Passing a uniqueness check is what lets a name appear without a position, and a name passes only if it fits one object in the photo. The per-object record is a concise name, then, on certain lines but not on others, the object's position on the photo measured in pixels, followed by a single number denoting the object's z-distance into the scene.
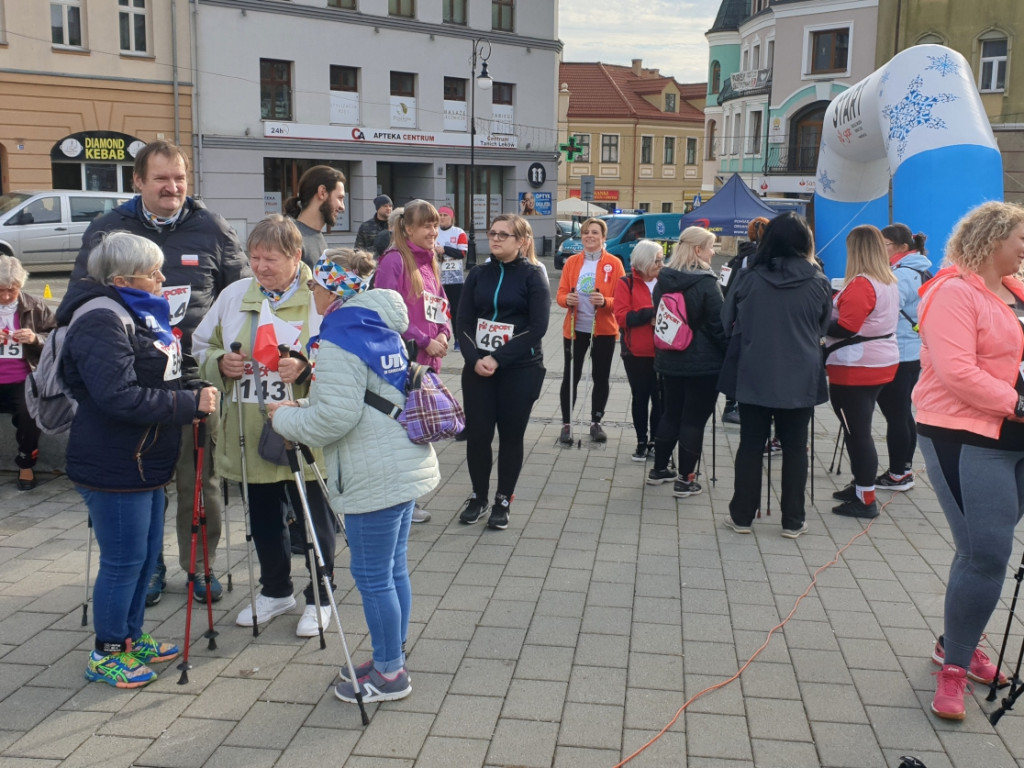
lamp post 29.97
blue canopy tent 21.38
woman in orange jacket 8.35
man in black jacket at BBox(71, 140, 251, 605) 4.58
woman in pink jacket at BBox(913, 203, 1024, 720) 3.80
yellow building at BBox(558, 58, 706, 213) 66.69
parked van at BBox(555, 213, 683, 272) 24.97
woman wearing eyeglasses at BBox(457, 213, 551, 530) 6.14
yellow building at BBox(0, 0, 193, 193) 25.77
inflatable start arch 10.32
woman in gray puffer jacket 3.63
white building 29.53
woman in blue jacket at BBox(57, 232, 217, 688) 3.72
